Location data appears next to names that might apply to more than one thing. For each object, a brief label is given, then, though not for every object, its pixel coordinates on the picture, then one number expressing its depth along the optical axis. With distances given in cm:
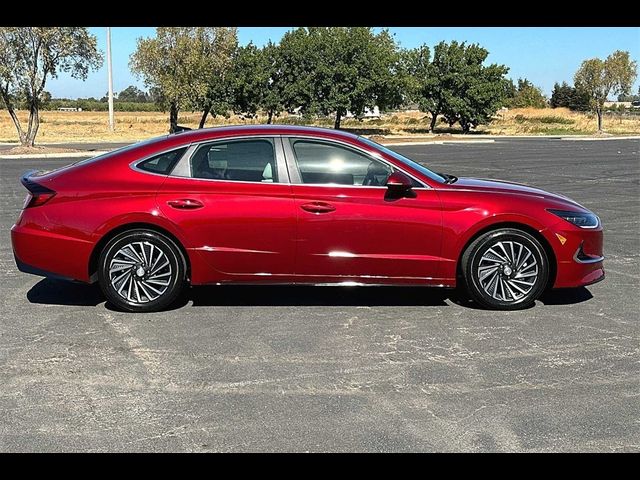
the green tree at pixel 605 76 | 5238
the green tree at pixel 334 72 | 5247
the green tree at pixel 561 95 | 10625
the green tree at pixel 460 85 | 6322
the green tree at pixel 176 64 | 4306
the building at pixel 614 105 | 10531
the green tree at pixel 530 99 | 9644
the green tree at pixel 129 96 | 15588
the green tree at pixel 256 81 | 5126
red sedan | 593
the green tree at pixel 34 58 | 2802
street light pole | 4382
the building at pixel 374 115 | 8742
